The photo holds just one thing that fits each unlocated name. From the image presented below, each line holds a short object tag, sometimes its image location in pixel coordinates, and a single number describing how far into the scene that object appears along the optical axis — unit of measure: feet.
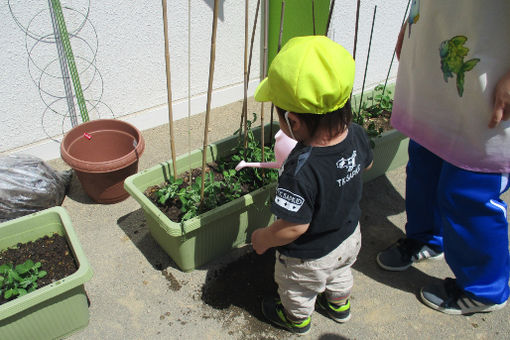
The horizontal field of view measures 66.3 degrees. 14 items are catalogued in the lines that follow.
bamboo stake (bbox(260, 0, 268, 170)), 6.61
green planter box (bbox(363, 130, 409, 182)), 9.08
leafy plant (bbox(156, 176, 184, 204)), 7.04
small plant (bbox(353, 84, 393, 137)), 10.22
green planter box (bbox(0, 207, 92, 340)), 5.25
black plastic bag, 7.65
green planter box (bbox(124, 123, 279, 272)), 6.47
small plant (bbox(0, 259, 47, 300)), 5.57
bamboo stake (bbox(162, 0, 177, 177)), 5.58
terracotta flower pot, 7.84
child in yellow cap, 3.98
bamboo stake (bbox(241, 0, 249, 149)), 6.35
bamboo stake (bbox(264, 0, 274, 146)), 11.47
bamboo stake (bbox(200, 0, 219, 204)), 4.98
